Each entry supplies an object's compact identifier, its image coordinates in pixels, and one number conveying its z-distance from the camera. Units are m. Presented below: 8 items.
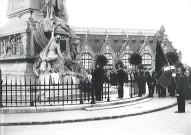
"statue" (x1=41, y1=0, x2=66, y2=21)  16.48
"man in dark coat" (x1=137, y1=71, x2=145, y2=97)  15.88
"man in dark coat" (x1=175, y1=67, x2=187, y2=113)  11.91
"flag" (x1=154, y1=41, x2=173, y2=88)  16.59
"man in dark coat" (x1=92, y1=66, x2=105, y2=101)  12.67
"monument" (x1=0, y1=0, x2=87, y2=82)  15.56
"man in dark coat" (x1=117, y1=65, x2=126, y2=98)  14.84
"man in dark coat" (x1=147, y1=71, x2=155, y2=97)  17.40
